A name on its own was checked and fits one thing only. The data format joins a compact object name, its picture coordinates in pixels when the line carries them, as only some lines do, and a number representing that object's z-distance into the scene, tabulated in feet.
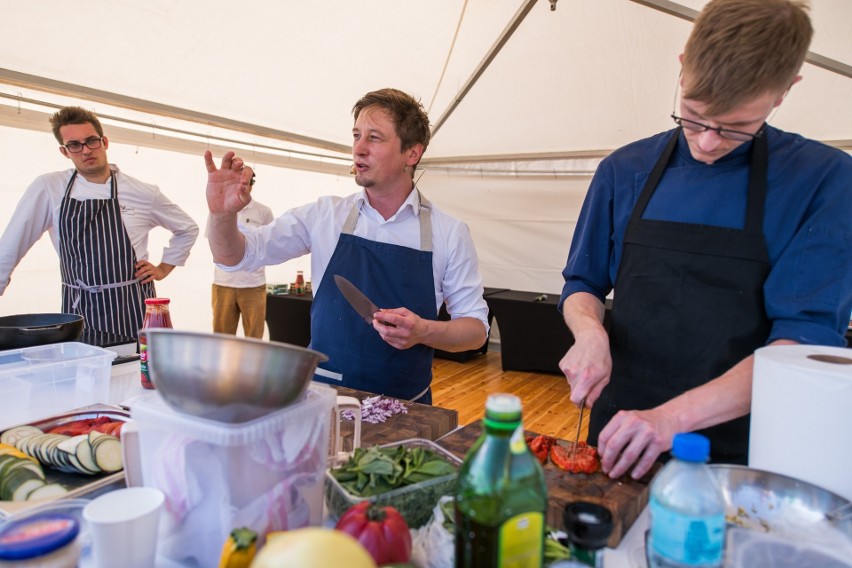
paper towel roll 3.04
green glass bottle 2.09
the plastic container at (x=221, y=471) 2.68
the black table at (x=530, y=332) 19.29
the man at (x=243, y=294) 18.54
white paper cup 2.47
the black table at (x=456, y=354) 21.85
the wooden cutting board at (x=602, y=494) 3.43
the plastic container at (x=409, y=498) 3.07
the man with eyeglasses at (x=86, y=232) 10.69
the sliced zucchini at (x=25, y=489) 3.21
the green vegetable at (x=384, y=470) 3.17
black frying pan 5.81
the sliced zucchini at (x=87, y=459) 3.55
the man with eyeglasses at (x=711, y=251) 3.78
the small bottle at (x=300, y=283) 21.53
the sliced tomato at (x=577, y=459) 3.99
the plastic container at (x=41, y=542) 2.17
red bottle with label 5.95
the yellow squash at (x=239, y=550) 2.34
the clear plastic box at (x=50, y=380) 5.06
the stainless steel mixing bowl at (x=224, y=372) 2.53
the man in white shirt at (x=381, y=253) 6.79
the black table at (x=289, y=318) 20.22
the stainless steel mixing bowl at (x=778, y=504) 2.97
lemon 1.82
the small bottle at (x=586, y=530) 2.29
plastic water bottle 2.22
